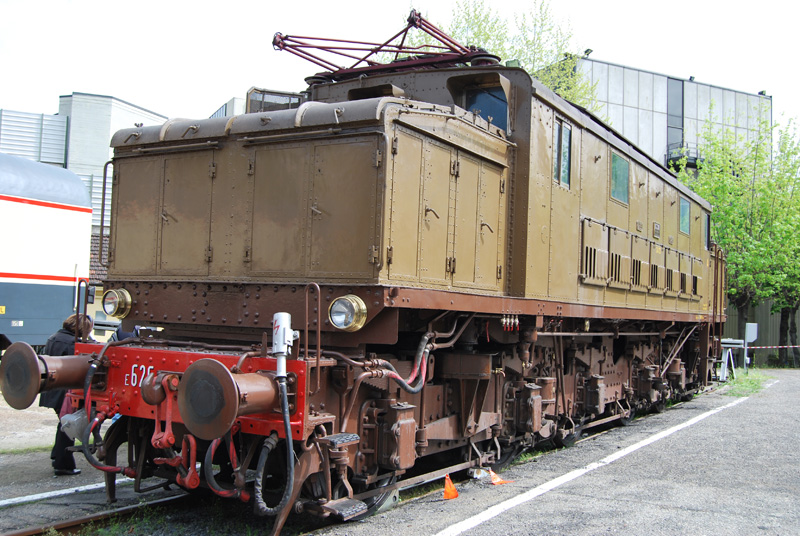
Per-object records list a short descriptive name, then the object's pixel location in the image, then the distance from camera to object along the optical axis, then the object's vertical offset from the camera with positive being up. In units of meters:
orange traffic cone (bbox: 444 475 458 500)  6.12 -1.62
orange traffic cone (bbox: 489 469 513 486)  6.78 -1.68
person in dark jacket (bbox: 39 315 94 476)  6.97 -1.10
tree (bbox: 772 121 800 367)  26.34 +3.36
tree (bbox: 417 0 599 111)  22.52 +8.97
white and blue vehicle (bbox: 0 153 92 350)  11.87 +0.90
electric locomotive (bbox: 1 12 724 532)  4.84 +0.17
